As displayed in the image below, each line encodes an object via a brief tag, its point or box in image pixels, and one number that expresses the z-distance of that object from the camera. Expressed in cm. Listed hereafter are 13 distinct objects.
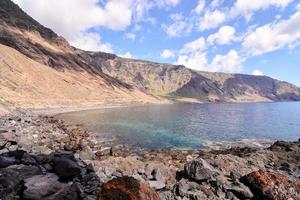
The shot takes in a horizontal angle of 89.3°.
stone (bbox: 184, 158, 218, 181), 784
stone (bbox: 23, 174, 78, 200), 587
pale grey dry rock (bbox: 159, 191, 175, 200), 689
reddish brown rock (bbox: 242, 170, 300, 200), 684
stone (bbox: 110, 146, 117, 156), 1657
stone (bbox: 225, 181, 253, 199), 718
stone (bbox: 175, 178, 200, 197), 703
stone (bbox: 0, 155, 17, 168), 780
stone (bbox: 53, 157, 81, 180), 753
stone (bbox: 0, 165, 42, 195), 638
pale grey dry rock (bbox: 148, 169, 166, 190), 750
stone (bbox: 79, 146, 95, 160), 1038
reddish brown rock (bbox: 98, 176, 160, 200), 501
